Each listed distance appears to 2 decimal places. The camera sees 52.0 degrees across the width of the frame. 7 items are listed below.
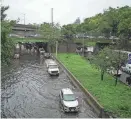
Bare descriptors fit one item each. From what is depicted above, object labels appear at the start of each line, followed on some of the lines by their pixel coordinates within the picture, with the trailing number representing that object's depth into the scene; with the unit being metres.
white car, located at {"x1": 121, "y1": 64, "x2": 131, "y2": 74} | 23.39
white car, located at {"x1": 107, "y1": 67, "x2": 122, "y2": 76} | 18.88
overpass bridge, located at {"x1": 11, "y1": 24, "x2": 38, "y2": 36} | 63.29
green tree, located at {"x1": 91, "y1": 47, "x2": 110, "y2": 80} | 18.78
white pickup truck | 23.26
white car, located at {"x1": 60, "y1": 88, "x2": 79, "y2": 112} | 13.49
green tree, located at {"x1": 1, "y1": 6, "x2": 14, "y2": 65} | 10.97
